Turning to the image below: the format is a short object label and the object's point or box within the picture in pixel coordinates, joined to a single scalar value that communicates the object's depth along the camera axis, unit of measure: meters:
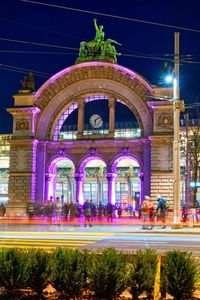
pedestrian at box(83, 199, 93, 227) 32.28
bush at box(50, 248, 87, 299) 9.58
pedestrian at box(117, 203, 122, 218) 46.22
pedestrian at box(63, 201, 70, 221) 38.66
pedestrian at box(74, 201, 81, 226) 39.66
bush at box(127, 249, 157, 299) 9.43
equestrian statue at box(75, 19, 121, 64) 48.00
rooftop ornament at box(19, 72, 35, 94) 49.59
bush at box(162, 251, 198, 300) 9.32
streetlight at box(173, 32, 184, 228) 28.22
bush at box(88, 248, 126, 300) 9.44
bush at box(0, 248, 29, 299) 9.50
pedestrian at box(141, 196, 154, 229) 29.08
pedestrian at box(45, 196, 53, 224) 34.59
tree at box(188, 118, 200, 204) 41.58
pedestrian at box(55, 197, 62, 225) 36.62
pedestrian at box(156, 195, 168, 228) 31.46
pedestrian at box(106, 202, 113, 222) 39.34
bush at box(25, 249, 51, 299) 9.70
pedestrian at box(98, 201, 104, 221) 39.65
